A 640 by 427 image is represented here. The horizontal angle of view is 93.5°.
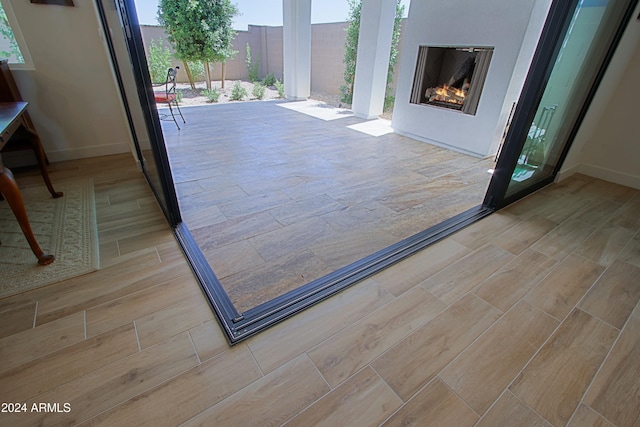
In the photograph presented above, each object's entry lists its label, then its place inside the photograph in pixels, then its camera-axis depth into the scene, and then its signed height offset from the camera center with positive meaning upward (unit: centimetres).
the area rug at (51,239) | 164 -114
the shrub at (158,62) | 700 -38
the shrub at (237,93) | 704 -94
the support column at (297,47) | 615 +5
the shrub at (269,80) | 887 -81
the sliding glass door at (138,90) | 155 -28
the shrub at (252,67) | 910 -53
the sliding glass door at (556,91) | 198 -20
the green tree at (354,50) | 562 +6
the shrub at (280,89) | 760 -89
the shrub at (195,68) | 775 -51
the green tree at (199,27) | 632 +37
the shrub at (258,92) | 717 -92
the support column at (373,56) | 471 -4
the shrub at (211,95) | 666 -97
